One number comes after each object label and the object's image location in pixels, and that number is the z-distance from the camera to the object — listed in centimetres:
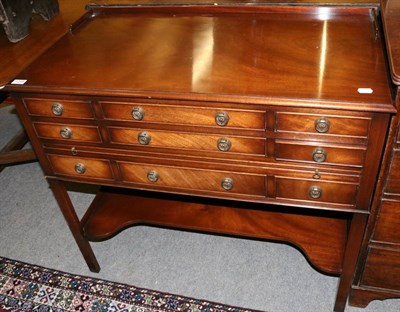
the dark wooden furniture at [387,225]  117
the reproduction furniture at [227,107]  118
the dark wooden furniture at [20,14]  178
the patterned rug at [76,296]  180
